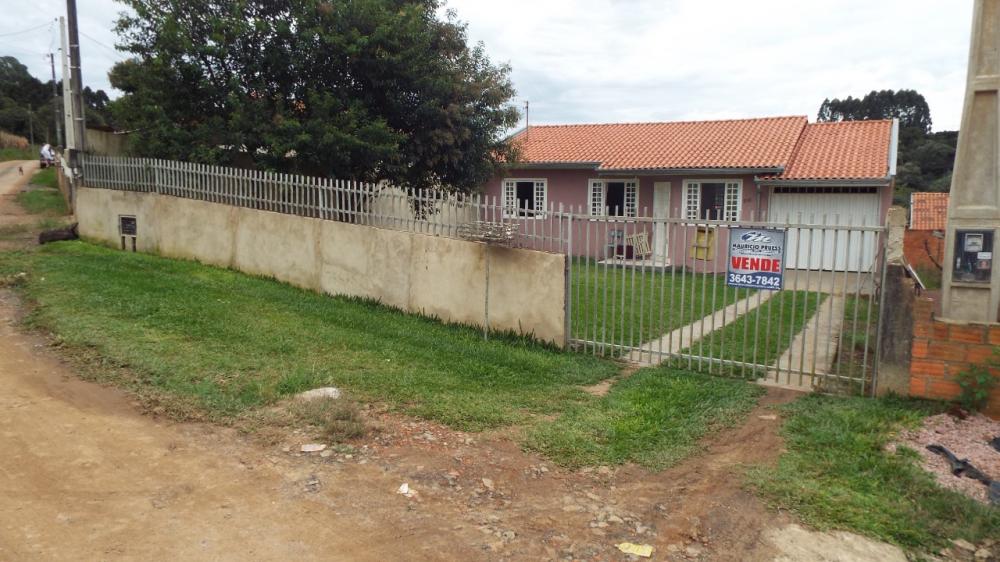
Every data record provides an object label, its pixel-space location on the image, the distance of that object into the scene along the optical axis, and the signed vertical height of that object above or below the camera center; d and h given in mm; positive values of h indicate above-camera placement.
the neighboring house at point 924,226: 19141 -1150
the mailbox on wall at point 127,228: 12148 -762
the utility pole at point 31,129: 45181 +3874
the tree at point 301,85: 11422 +1863
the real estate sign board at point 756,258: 6355 -645
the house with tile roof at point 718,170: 15805 +520
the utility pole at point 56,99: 29719 +4652
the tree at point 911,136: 41375 +4097
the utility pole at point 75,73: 13297 +2254
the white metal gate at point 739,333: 6125 -1832
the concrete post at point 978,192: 5293 +11
